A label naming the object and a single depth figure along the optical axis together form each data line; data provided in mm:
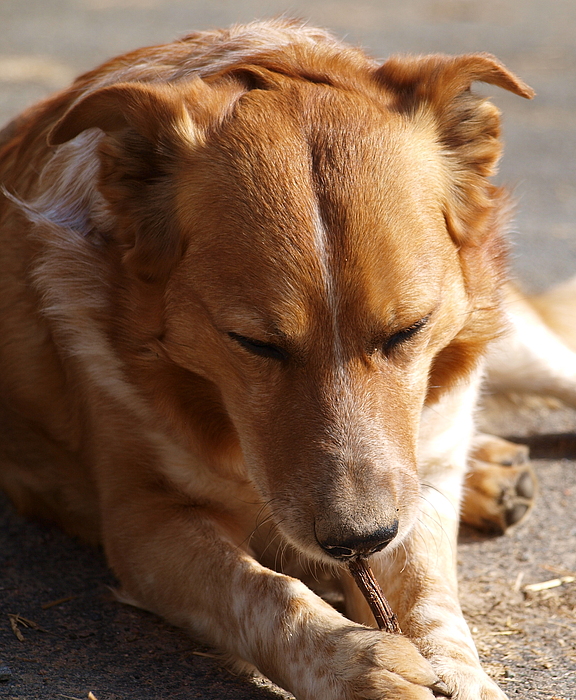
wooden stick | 5129
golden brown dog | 5020
